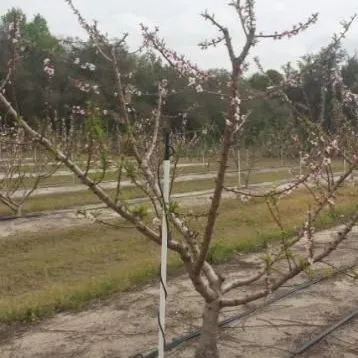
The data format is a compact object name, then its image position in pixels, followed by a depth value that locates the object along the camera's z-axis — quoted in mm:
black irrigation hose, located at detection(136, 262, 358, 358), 4477
